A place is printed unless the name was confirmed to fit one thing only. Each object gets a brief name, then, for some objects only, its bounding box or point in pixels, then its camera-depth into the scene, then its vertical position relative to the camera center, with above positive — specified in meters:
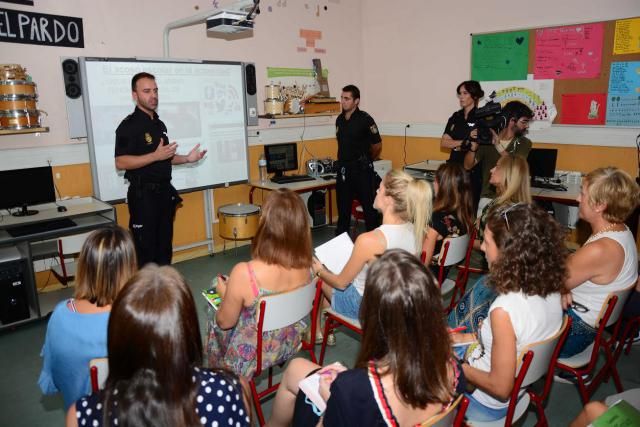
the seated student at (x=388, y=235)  2.28 -0.58
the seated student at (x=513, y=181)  3.04 -0.44
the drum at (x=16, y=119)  3.39 +0.02
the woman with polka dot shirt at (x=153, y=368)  1.03 -0.55
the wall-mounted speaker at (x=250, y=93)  4.94 +0.25
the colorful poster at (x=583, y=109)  4.41 +0.02
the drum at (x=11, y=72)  3.34 +0.35
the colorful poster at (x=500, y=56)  4.78 +0.57
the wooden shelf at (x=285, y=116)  5.18 +0.01
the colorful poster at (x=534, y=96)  4.70 +0.15
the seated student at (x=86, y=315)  1.58 -0.64
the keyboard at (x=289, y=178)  5.09 -0.66
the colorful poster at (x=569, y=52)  4.34 +0.54
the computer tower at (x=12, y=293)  3.19 -1.14
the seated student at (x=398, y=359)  1.17 -0.60
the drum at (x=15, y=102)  3.38 +0.14
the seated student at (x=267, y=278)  1.97 -0.66
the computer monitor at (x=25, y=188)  3.44 -0.48
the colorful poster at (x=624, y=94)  4.17 +0.13
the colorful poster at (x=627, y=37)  4.09 +0.62
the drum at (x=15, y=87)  3.35 +0.24
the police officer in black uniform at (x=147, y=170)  3.60 -0.38
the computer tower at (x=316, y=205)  5.72 -1.06
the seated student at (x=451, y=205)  2.89 -0.56
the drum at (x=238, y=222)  4.55 -0.99
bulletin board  4.21 +0.39
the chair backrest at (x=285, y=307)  1.92 -0.78
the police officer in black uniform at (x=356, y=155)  4.86 -0.41
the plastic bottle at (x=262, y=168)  5.22 -0.56
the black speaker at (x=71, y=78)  3.75 +0.34
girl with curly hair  1.55 -0.64
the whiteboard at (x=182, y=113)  3.92 +0.05
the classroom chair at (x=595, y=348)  1.98 -1.01
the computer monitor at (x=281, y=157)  5.23 -0.44
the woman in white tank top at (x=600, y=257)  2.06 -0.63
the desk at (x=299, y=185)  4.87 -0.70
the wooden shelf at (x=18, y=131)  3.37 -0.06
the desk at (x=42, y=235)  3.26 -0.76
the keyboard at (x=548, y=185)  4.27 -0.67
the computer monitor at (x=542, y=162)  4.51 -0.48
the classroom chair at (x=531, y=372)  1.57 -0.89
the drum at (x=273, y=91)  5.17 +0.27
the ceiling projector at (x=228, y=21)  3.85 +0.78
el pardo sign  3.52 +0.70
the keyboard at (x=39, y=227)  3.26 -0.73
